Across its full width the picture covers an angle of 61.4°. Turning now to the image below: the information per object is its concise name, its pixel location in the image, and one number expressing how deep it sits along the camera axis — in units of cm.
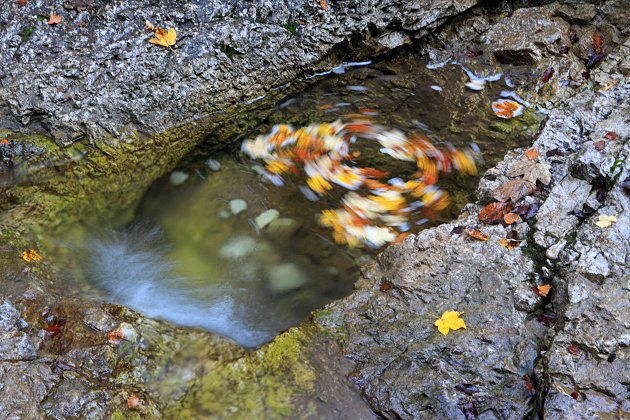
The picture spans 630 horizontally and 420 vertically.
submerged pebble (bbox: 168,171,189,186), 471
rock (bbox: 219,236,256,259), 414
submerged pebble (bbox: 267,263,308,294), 391
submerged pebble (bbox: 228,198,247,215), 446
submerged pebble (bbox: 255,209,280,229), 434
